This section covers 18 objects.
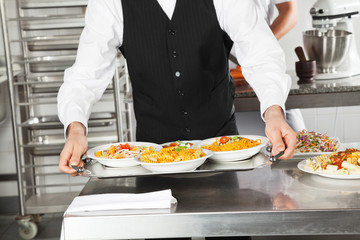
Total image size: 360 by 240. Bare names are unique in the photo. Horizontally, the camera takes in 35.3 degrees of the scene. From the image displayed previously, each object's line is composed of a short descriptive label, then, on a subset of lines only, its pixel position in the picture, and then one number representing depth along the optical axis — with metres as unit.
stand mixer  4.00
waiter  2.38
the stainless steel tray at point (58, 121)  4.75
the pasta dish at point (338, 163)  1.89
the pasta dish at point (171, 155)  1.90
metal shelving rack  4.61
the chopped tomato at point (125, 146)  2.15
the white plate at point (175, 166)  1.87
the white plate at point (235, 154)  1.95
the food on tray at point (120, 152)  2.02
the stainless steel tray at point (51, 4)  4.53
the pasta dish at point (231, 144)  1.99
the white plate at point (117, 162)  1.97
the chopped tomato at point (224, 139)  2.10
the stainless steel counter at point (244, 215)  1.65
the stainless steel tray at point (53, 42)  4.63
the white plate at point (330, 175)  1.86
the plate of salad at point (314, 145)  2.22
